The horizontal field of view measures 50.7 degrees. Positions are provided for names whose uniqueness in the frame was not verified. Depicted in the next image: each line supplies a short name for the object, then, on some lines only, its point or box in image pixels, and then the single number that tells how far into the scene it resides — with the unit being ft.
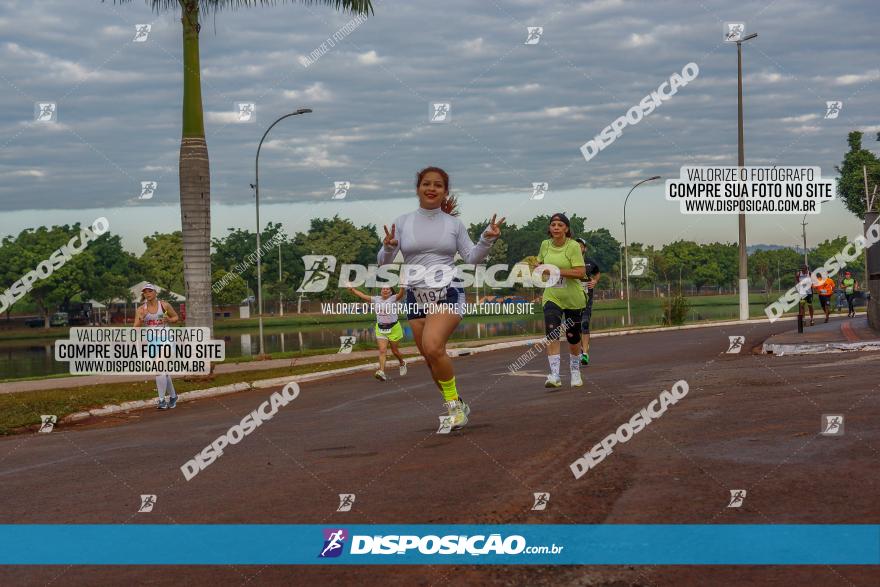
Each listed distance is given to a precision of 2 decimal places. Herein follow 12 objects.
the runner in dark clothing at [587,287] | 48.26
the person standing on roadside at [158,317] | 46.68
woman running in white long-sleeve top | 27.14
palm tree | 61.26
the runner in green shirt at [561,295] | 38.52
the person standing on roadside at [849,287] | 108.90
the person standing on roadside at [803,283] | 75.20
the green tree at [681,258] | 472.85
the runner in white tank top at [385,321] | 57.41
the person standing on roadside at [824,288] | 92.21
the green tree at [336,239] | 364.99
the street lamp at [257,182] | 109.50
